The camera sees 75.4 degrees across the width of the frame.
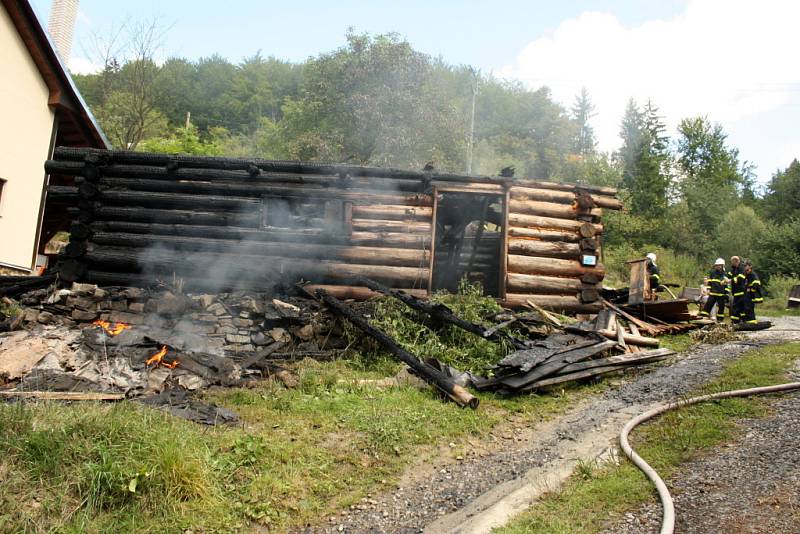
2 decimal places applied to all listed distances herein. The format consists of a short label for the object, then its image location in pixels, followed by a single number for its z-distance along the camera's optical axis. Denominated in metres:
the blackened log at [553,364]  6.93
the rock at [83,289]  8.55
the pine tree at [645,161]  41.62
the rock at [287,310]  8.71
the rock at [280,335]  8.55
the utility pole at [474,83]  33.91
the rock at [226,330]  8.44
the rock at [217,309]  8.64
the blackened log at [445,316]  8.05
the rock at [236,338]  8.34
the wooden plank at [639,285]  12.13
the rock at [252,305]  8.70
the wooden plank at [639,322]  10.41
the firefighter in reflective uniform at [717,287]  13.66
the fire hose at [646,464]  3.58
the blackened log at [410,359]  6.43
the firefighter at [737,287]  12.80
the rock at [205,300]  8.70
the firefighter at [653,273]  13.07
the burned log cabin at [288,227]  9.91
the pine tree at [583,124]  67.25
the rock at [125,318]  8.30
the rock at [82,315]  8.20
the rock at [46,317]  7.94
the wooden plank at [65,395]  5.60
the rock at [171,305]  8.41
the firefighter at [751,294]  12.47
